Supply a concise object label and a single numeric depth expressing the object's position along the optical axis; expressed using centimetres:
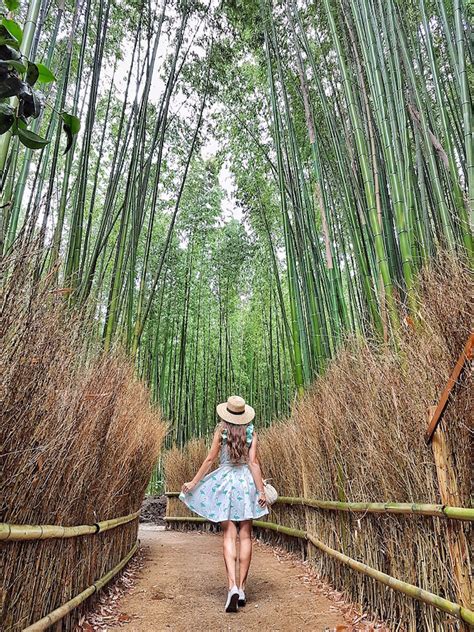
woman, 250
